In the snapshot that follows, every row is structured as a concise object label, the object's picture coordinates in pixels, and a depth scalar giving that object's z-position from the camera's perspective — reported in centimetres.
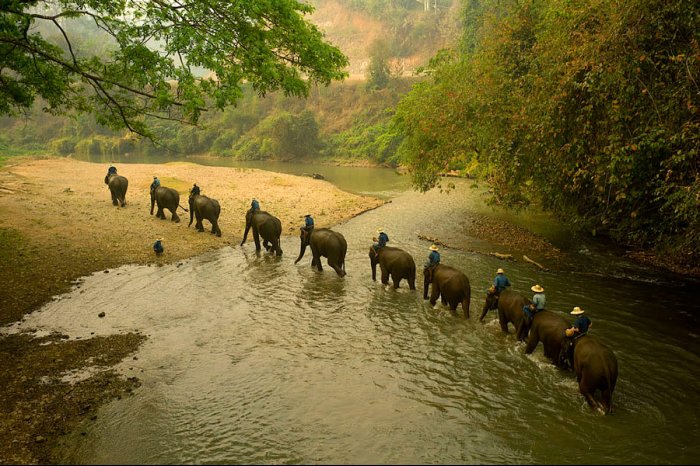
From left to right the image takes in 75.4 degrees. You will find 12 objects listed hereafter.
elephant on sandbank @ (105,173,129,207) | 2302
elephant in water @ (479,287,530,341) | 1076
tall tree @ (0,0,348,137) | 1029
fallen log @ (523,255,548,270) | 1653
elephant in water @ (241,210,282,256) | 1761
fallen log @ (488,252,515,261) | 1777
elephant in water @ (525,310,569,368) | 955
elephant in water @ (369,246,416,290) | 1405
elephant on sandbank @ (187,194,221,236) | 1988
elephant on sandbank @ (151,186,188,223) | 2112
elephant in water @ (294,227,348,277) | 1556
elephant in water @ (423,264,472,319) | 1221
